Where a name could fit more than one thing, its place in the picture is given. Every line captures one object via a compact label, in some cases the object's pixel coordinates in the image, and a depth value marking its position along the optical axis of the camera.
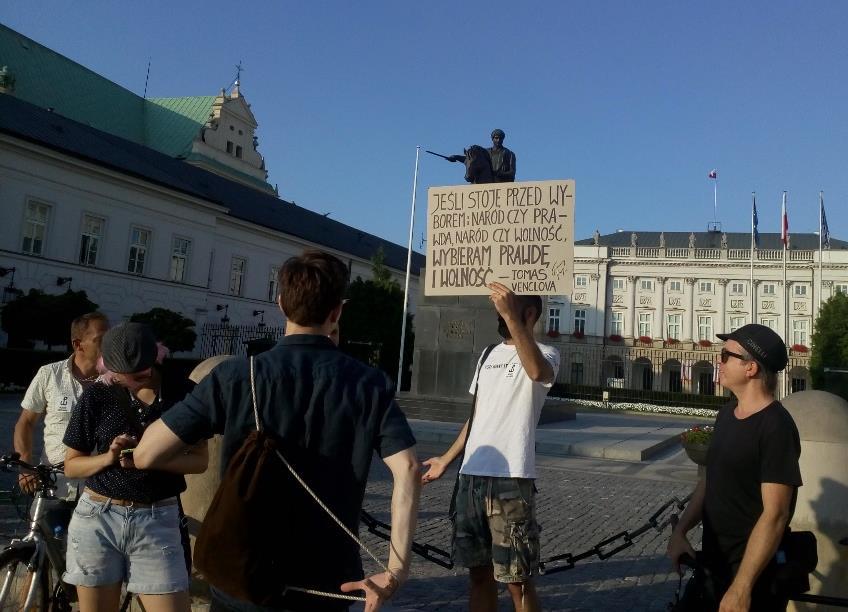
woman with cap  2.73
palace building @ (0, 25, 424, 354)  31.33
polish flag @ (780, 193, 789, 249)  45.38
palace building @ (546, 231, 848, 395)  65.12
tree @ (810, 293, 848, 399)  51.53
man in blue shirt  2.08
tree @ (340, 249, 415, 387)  37.06
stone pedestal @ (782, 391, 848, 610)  3.57
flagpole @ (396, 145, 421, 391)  23.83
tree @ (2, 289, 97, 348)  24.89
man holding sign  3.32
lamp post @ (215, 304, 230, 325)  41.64
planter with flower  10.63
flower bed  37.43
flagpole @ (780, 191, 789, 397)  45.38
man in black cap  2.56
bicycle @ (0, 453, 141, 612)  3.17
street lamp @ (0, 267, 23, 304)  28.92
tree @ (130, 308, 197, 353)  29.89
